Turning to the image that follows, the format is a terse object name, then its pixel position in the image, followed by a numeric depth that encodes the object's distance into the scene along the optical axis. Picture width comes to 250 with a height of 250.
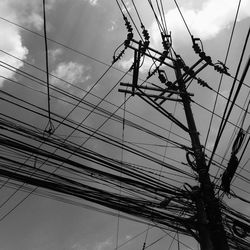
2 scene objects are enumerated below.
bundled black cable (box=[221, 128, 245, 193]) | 6.74
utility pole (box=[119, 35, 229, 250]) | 6.48
